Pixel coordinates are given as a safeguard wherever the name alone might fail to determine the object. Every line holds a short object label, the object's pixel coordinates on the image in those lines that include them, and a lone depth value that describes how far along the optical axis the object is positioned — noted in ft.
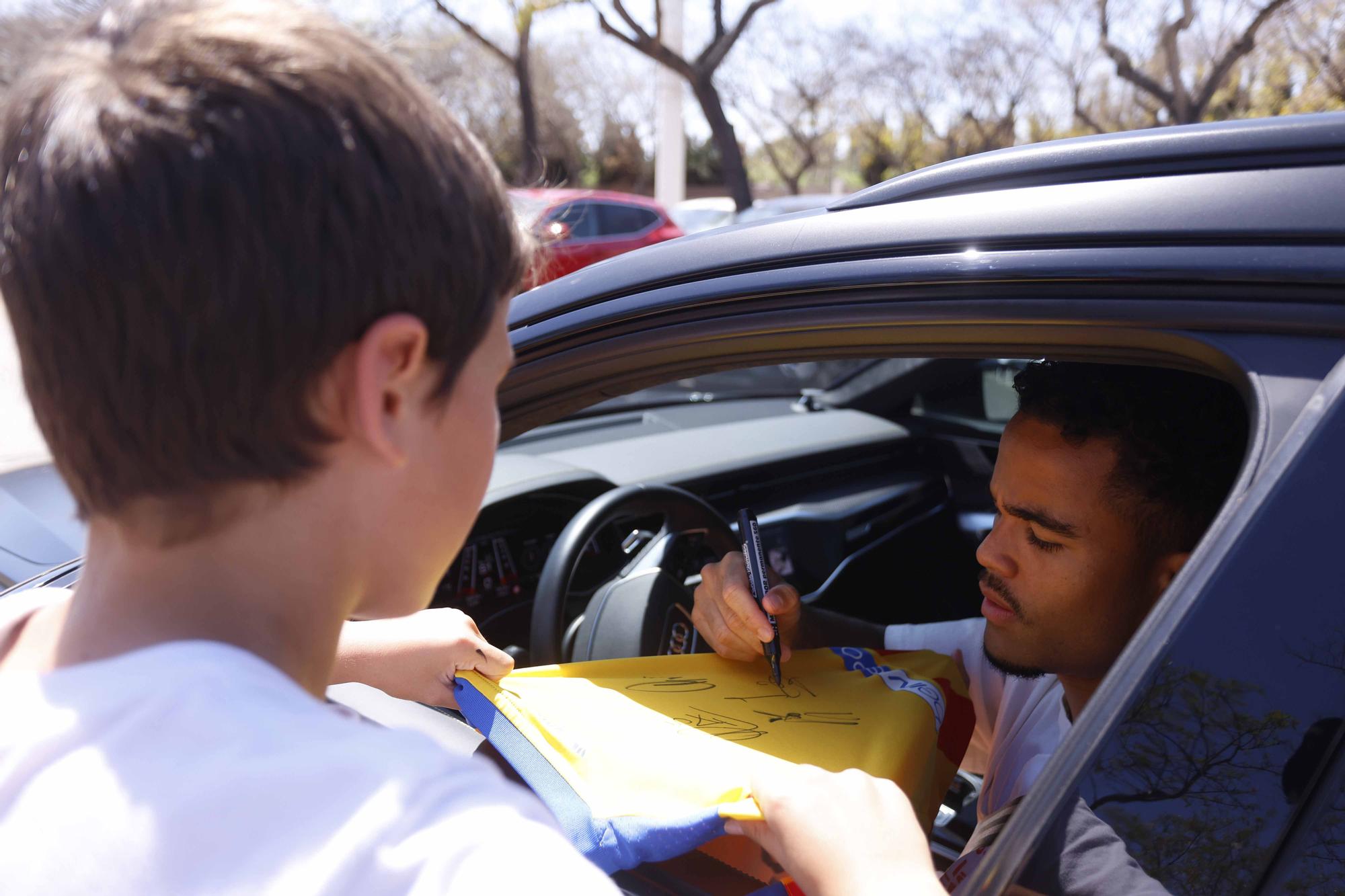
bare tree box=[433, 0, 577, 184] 61.57
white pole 79.71
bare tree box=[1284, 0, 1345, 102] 54.29
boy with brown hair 2.05
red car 37.65
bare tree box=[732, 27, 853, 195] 87.20
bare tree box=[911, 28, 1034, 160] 77.25
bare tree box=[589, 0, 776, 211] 56.90
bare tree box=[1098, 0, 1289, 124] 52.31
